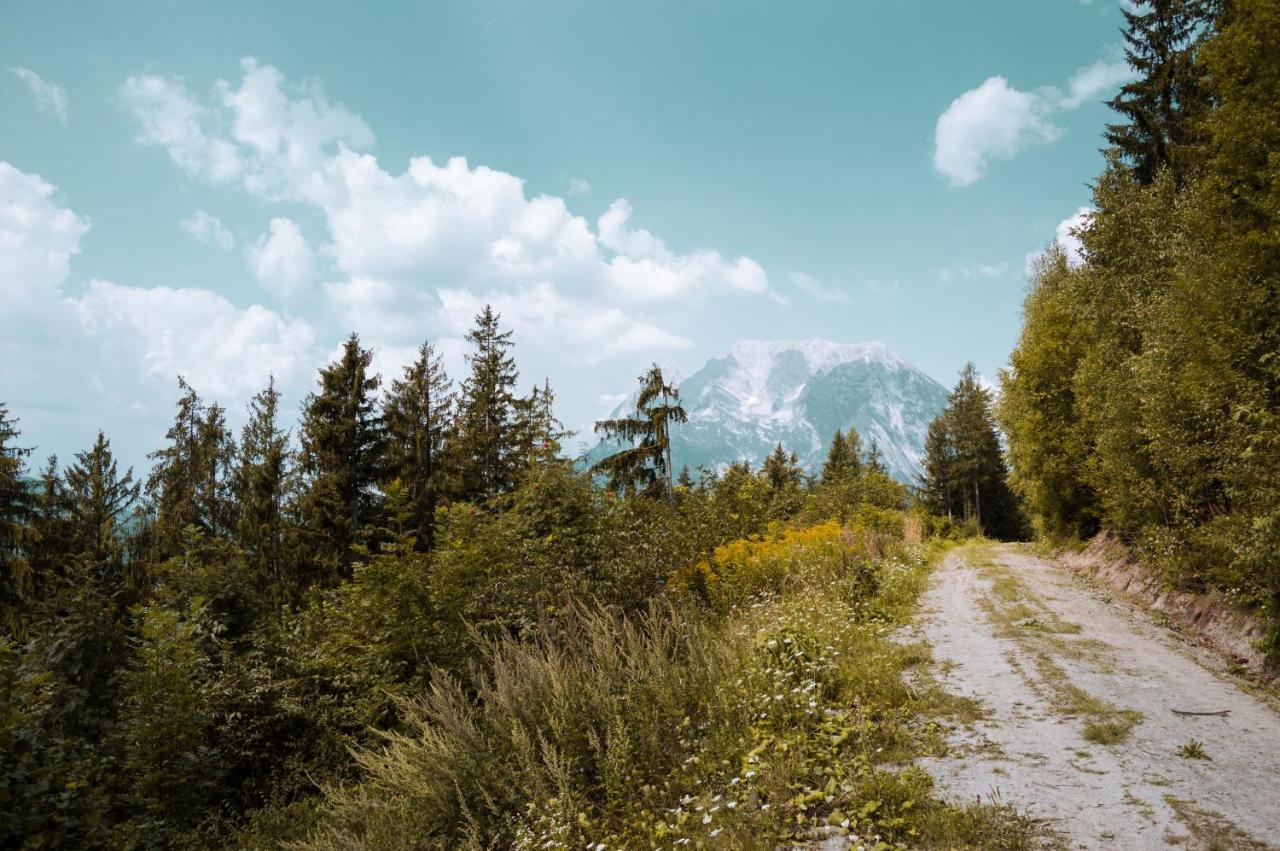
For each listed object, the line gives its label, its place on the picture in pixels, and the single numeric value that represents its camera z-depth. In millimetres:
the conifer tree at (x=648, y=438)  22188
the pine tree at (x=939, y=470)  51094
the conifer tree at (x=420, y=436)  25141
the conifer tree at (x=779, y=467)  50506
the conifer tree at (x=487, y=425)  24469
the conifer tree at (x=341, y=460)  22766
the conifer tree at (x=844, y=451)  51950
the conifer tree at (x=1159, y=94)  18344
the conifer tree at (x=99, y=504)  23220
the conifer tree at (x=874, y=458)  48528
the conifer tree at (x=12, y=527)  20078
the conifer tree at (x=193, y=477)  28094
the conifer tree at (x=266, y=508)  24328
